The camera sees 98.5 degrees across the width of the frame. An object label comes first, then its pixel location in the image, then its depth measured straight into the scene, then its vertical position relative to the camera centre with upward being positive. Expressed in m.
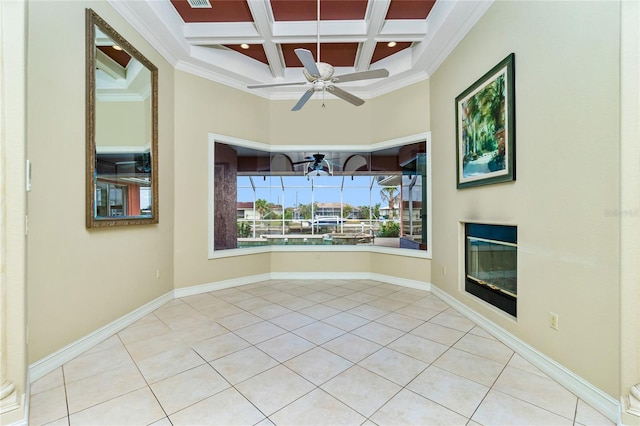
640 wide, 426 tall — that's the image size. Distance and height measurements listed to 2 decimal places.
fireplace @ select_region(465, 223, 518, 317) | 2.63 -0.56
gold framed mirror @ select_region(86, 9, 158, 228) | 2.61 +0.88
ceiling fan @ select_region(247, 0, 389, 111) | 2.78 +1.43
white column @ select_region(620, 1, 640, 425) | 1.56 -0.01
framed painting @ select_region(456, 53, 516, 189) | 2.53 +0.87
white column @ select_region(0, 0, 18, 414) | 1.54 -0.33
